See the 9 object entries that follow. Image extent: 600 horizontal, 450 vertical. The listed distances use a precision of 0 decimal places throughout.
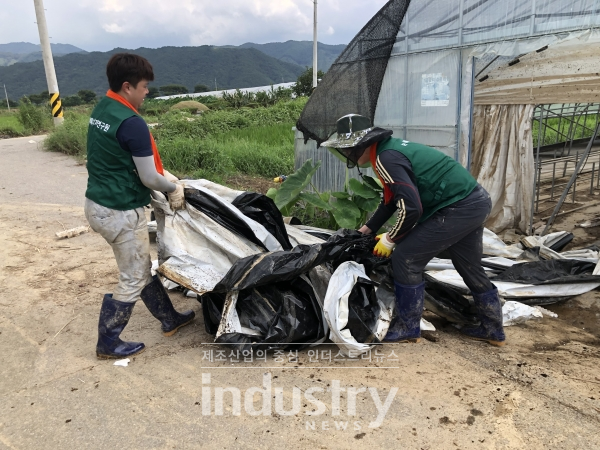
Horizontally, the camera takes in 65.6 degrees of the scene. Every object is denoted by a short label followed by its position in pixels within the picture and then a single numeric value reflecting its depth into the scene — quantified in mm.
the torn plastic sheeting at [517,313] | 3379
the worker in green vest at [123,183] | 2543
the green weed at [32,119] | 15234
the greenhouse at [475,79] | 4605
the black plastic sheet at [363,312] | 2766
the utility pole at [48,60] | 11506
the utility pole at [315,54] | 18975
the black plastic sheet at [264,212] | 3572
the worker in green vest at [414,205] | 2613
